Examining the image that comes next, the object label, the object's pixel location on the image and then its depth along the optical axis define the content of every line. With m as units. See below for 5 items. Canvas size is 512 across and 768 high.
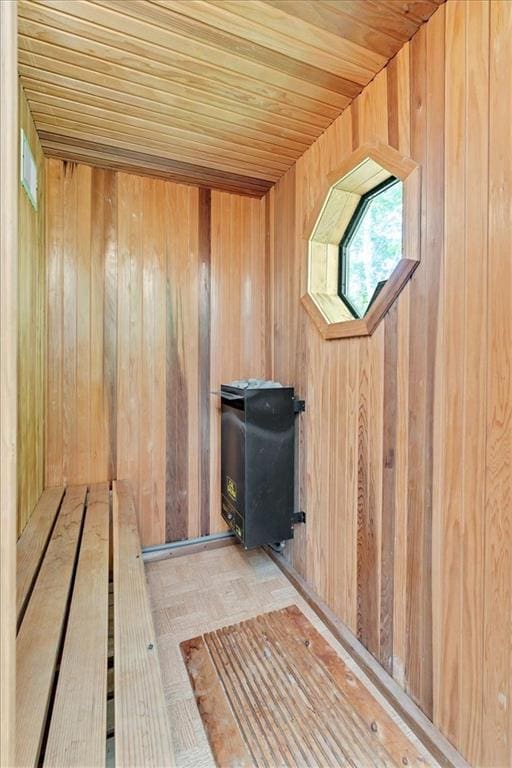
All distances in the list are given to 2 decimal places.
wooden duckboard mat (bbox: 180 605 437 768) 1.18
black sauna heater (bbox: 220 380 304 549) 2.03
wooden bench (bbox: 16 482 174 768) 0.81
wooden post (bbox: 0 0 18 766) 0.72
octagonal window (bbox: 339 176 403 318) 1.68
